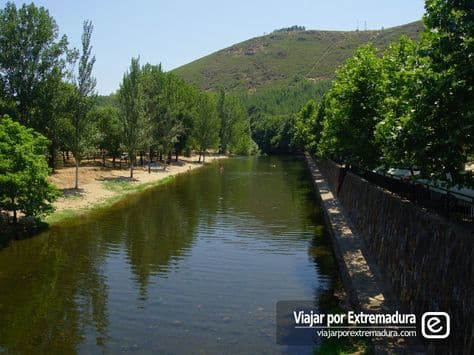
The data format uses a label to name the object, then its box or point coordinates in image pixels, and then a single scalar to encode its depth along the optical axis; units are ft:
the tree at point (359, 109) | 85.72
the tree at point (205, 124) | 314.14
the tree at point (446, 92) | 36.11
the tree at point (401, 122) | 42.84
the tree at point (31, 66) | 132.98
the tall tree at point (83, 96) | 142.51
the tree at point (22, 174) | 81.97
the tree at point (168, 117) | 235.81
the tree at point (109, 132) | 210.38
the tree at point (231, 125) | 406.62
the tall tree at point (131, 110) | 190.19
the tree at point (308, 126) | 234.70
